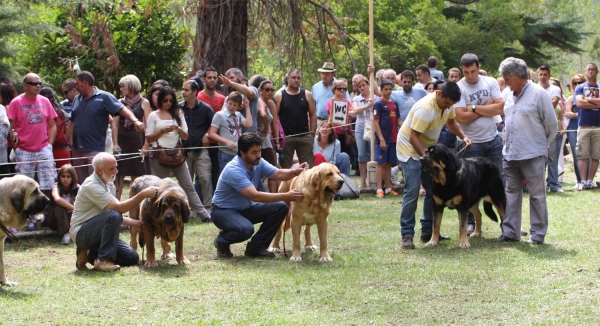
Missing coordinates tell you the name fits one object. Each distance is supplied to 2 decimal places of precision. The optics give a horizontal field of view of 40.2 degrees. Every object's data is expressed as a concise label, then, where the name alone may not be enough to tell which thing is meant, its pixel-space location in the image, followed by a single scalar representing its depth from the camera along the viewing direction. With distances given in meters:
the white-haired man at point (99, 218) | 8.16
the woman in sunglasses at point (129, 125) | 11.70
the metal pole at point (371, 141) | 14.22
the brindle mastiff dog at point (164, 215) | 8.08
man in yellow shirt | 8.98
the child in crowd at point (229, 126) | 11.48
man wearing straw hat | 15.10
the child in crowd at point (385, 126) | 13.99
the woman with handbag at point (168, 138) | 11.03
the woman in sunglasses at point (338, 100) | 14.60
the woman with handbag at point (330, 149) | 14.23
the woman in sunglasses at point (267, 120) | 12.23
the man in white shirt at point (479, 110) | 9.59
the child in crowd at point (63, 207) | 10.12
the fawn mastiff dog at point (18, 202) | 7.18
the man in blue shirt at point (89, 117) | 10.88
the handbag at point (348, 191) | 13.73
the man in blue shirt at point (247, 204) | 8.72
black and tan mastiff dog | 8.84
